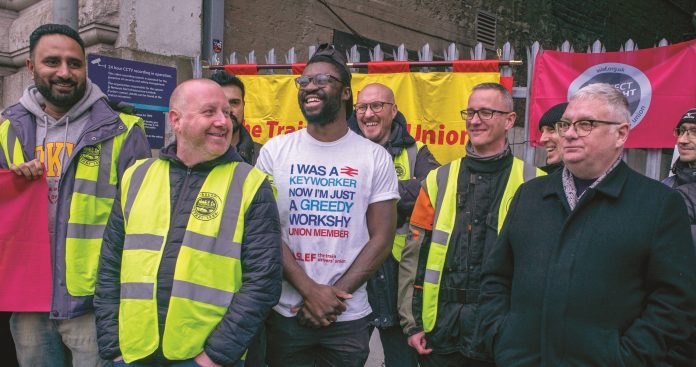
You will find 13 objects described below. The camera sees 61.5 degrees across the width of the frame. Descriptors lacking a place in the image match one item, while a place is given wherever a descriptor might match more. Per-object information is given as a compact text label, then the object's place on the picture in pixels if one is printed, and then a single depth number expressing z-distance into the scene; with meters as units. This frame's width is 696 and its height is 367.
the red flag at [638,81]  4.82
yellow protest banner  5.32
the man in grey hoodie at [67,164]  2.89
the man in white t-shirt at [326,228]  2.80
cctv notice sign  5.34
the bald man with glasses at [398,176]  3.47
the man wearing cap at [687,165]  3.20
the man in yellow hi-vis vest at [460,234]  2.88
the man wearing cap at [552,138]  3.68
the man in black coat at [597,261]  2.05
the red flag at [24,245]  2.97
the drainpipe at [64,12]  4.32
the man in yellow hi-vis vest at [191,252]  2.37
